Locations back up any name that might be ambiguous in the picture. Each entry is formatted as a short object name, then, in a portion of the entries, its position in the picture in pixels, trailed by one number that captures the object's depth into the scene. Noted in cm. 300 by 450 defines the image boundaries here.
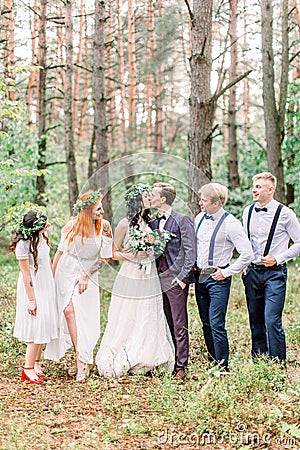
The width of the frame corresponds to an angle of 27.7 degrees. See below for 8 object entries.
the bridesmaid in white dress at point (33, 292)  641
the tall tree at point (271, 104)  1314
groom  630
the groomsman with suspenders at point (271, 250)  638
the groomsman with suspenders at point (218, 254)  635
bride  656
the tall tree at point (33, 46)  2025
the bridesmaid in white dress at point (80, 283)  642
